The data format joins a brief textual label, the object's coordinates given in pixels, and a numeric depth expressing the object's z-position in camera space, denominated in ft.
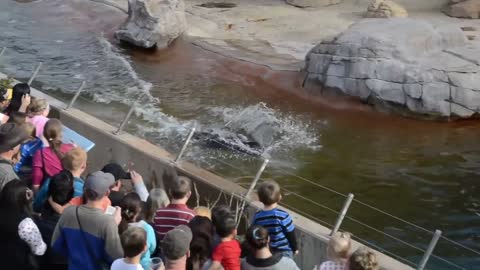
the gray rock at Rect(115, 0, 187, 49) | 54.60
